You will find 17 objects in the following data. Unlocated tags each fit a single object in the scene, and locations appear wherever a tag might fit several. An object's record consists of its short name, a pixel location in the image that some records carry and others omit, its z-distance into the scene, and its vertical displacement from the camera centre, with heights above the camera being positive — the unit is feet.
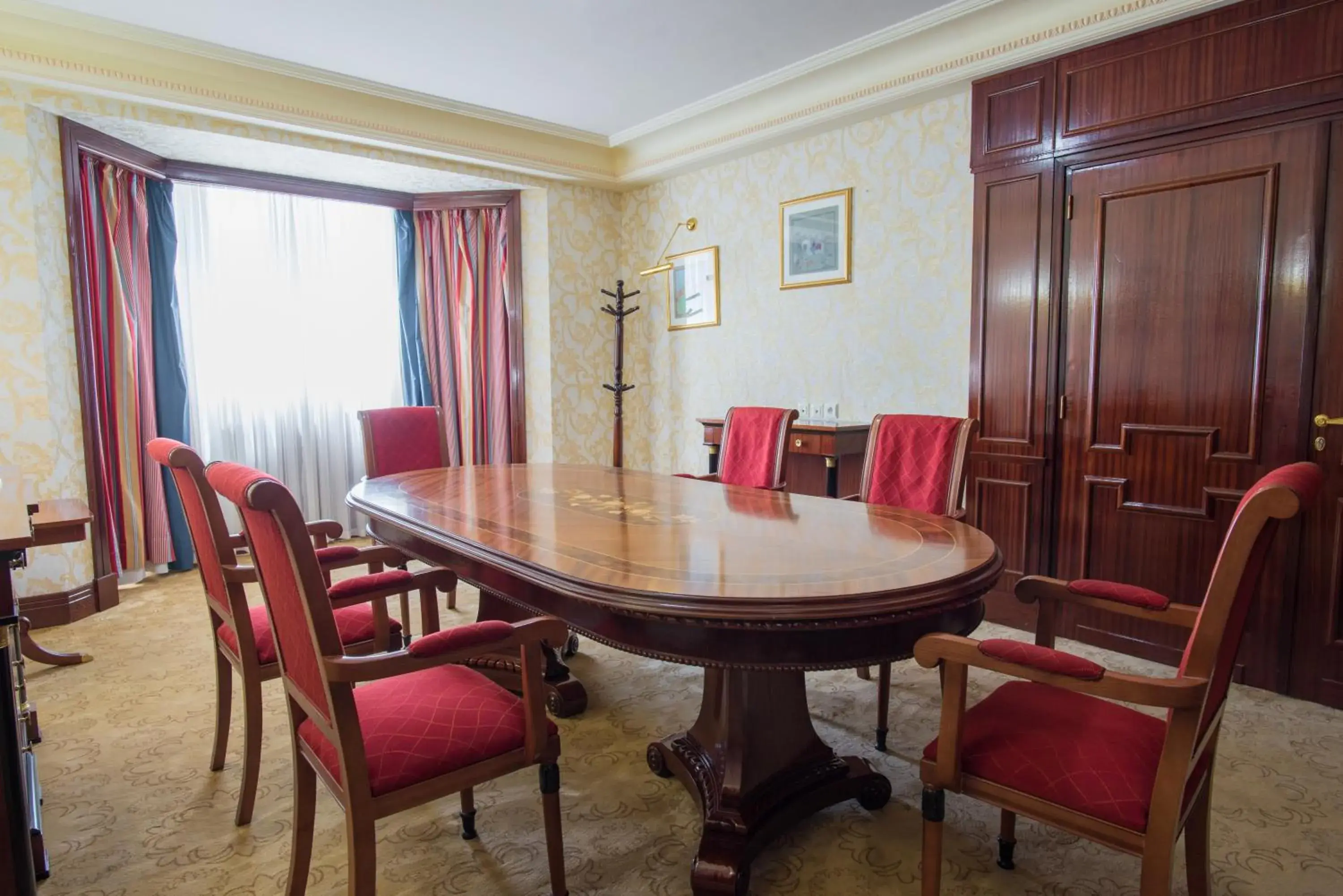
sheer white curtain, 15.12 +1.24
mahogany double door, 8.36 +0.07
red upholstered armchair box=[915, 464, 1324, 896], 3.77 -2.21
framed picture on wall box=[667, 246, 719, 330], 16.08 +2.08
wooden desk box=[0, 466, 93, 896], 4.35 -2.39
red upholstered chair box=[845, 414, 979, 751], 8.33 -0.99
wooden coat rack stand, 17.31 +0.30
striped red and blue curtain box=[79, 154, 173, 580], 12.91 +0.49
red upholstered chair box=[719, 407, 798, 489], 10.34 -0.96
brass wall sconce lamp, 14.69 +2.79
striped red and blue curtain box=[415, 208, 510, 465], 17.62 +1.52
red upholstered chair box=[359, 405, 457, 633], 11.62 -0.91
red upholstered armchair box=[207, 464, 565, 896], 4.12 -2.16
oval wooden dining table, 4.49 -1.39
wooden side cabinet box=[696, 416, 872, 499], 12.35 -1.33
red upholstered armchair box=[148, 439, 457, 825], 5.87 -1.93
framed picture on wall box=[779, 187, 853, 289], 13.44 +2.68
